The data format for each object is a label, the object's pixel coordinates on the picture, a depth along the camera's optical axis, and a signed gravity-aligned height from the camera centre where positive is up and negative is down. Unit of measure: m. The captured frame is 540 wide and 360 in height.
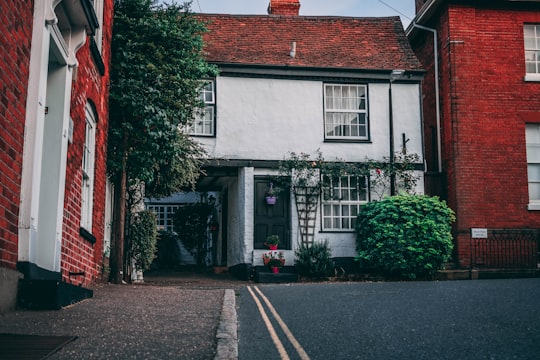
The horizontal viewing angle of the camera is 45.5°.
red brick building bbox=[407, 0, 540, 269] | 17.97 +4.14
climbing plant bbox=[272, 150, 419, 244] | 18.19 +2.74
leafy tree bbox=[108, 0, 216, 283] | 12.75 +3.62
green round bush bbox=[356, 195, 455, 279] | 16.00 +0.91
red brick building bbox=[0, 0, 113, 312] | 5.62 +1.38
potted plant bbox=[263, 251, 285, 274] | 17.33 +0.34
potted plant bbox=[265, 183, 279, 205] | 18.02 +2.16
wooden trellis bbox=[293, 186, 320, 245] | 18.09 +1.78
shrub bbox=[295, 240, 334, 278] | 17.17 +0.29
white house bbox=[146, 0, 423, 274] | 18.27 +4.47
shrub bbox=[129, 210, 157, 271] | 14.71 +0.75
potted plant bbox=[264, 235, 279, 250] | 17.70 +0.86
